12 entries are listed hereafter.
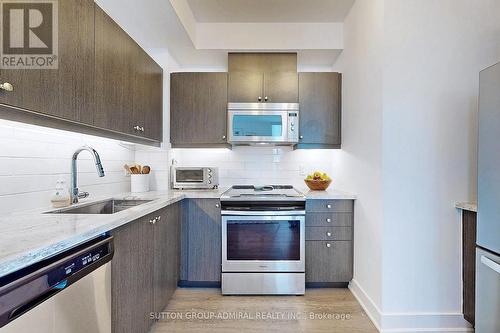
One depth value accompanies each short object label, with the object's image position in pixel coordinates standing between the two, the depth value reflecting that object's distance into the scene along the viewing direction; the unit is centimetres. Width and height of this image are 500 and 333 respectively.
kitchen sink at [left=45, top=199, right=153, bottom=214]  167
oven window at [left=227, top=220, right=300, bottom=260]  243
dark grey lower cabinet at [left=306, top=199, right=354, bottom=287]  253
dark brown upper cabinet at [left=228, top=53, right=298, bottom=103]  291
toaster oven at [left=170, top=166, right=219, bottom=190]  281
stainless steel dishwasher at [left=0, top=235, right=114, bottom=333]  78
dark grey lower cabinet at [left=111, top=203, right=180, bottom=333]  139
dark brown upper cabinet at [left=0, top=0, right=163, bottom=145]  120
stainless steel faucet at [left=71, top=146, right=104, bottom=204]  176
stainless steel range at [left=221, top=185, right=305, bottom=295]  242
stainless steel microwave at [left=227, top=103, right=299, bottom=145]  281
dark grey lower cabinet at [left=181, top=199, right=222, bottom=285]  250
